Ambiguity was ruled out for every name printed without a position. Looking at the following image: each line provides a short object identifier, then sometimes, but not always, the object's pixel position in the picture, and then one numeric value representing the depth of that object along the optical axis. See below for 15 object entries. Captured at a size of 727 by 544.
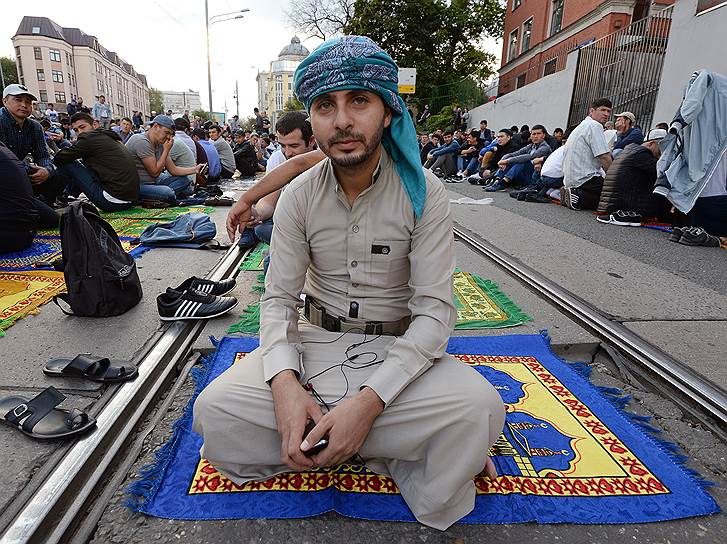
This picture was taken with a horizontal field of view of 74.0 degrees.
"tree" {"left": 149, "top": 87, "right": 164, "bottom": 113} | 96.56
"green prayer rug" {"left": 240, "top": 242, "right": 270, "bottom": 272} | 4.33
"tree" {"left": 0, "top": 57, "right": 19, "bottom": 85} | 56.62
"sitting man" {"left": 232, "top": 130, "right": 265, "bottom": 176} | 13.84
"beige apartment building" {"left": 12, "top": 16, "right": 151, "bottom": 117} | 57.62
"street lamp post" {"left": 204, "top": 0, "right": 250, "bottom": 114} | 25.19
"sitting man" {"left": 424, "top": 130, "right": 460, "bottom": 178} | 15.22
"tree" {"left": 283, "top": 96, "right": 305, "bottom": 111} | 62.72
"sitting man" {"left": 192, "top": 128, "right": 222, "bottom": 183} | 10.32
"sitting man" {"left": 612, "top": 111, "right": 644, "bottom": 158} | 8.34
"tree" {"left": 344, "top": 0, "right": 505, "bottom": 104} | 27.67
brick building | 17.31
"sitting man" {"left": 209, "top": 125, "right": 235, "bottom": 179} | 11.88
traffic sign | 17.14
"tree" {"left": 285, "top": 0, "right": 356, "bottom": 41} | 32.12
